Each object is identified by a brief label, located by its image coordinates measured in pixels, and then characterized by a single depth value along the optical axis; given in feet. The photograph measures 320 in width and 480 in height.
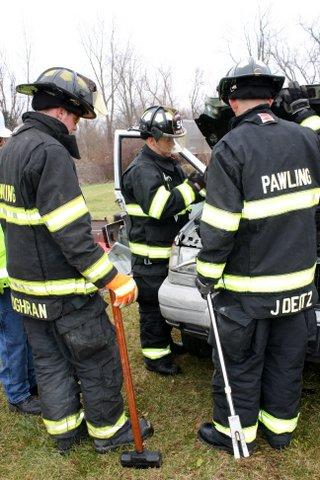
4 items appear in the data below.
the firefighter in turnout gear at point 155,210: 10.87
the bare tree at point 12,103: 75.59
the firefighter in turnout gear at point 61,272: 7.85
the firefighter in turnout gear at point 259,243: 7.52
